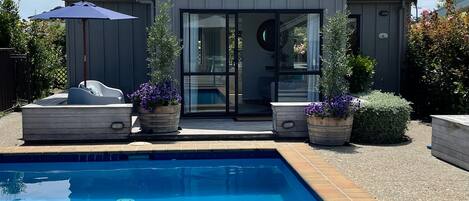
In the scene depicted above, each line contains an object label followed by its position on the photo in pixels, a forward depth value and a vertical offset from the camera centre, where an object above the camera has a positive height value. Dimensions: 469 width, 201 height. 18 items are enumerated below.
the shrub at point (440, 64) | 9.92 +0.13
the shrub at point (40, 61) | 13.06 +0.23
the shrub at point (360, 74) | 10.52 -0.06
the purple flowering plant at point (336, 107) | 8.03 -0.54
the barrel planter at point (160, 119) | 8.45 -0.73
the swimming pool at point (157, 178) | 6.12 -1.33
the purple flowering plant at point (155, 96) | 8.39 -0.38
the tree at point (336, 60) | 8.27 +0.17
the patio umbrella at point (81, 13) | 8.39 +0.90
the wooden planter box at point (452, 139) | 6.54 -0.84
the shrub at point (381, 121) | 8.30 -0.75
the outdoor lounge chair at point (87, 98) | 8.72 -0.43
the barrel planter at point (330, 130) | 8.09 -0.86
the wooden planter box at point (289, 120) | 8.54 -0.76
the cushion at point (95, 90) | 9.34 -0.33
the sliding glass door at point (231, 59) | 9.91 +0.22
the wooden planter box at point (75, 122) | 8.25 -0.76
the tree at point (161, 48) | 8.60 +0.36
